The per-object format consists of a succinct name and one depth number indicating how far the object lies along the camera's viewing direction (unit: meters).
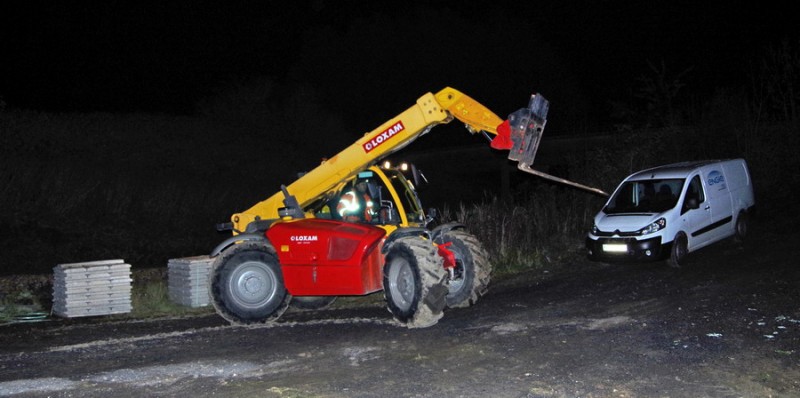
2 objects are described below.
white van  13.48
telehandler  9.52
